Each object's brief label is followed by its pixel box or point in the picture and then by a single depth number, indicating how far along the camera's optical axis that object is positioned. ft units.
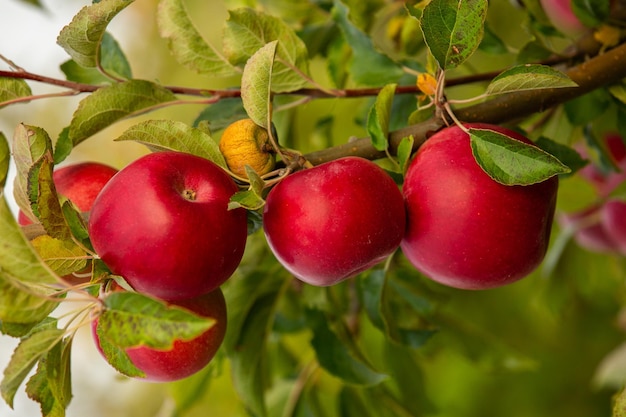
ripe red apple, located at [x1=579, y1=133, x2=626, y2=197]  4.45
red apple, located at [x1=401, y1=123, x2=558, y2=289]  3.52
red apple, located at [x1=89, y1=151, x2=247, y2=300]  3.41
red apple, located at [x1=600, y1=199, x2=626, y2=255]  4.47
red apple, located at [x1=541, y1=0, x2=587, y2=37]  3.91
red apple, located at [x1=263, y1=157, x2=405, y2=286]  3.48
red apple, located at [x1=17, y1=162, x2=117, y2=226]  3.66
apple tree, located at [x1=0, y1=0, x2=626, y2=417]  3.42
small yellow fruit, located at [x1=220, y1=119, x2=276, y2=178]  3.55
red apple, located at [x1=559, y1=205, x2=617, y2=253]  4.88
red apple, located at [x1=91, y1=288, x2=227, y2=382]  3.55
